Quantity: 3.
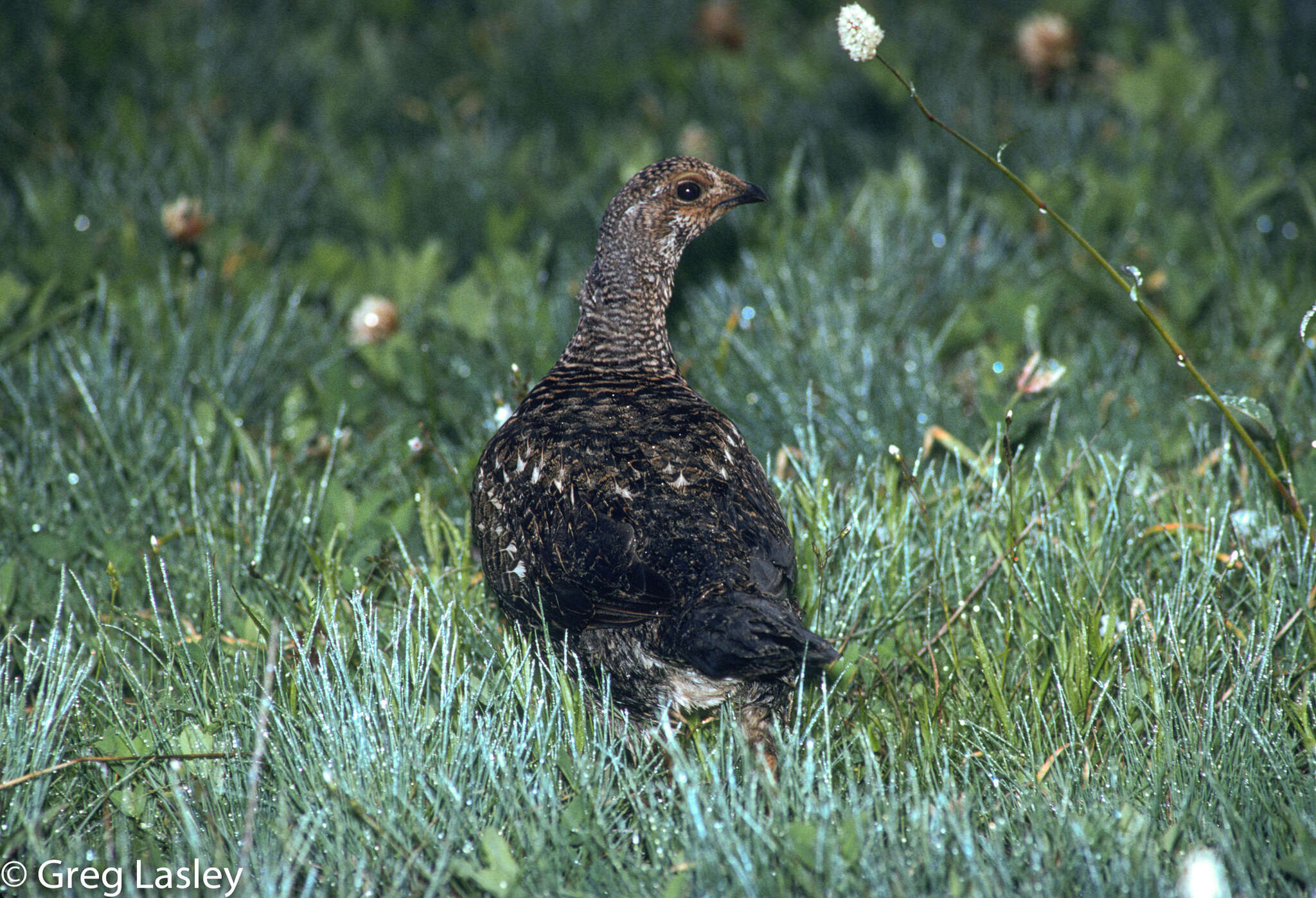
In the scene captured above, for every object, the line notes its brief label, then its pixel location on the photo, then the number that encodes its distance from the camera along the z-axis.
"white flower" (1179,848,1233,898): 3.79
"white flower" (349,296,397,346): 9.92
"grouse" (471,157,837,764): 5.07
